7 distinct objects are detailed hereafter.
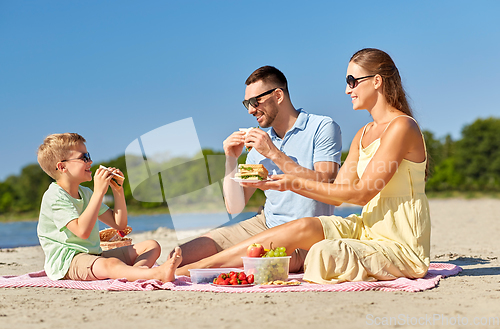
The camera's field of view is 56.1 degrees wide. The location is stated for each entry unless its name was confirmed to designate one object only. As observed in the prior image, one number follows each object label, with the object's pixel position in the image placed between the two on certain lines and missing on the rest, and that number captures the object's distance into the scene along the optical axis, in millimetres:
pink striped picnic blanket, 3851
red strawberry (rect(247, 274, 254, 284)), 4082
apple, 4074
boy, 4320
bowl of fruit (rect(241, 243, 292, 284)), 4039
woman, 3961
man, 4699
